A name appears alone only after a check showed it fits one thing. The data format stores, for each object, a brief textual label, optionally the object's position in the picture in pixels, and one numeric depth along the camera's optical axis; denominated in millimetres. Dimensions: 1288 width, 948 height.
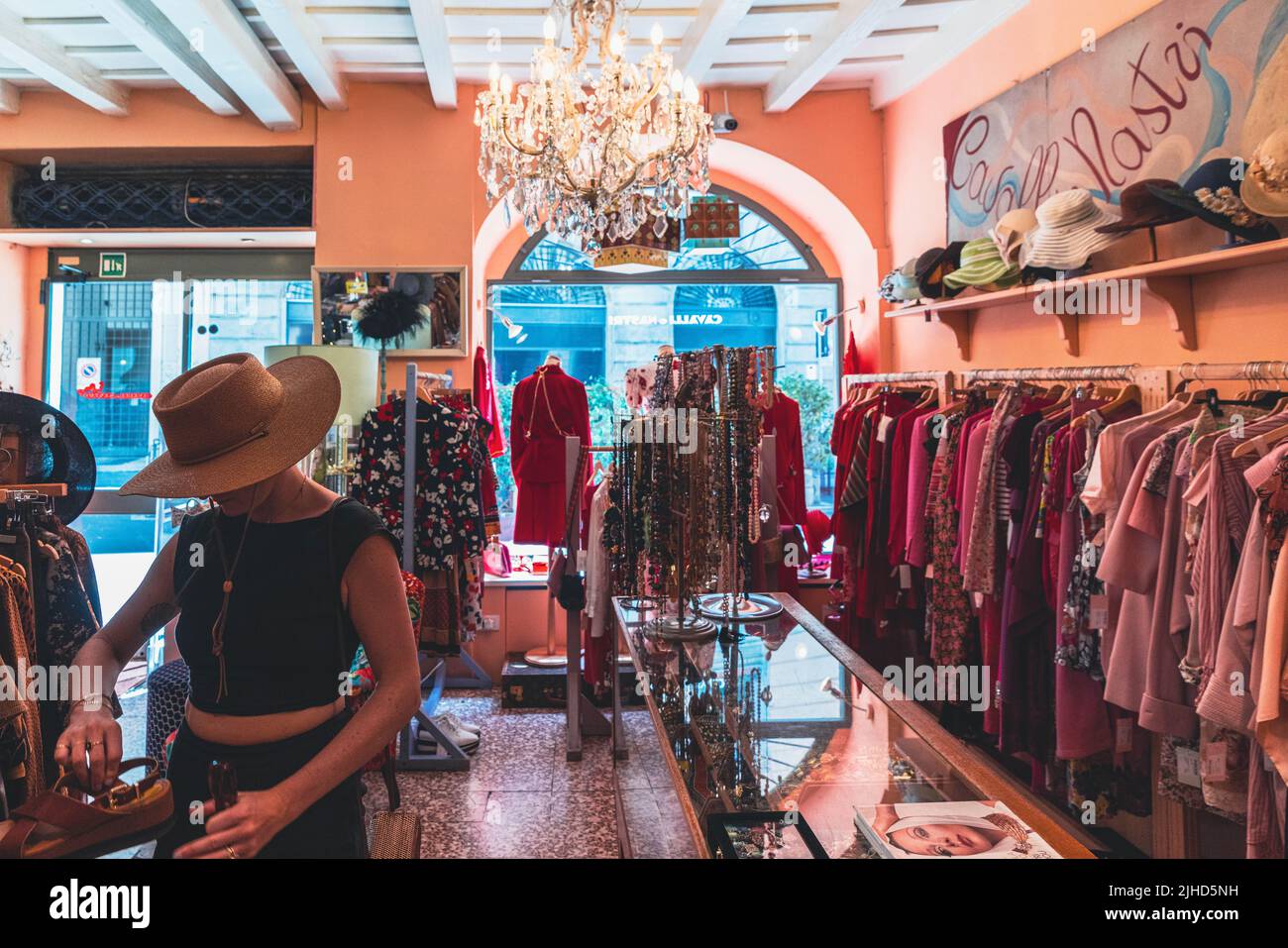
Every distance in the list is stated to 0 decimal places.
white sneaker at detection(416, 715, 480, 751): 4125
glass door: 5613
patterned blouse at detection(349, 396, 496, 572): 4062
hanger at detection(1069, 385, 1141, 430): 2926
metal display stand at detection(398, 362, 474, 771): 3883
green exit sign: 5582
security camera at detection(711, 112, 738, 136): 5172
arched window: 5871
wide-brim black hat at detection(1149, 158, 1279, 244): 2453
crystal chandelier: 3113
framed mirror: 5012
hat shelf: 2498
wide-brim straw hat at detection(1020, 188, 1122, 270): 3043
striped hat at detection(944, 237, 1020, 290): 3543
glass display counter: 1468
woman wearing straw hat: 1511
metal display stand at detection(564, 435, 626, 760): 3766
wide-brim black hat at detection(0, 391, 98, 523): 2969
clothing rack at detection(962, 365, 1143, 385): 3016
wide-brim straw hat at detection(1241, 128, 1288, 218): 2264
